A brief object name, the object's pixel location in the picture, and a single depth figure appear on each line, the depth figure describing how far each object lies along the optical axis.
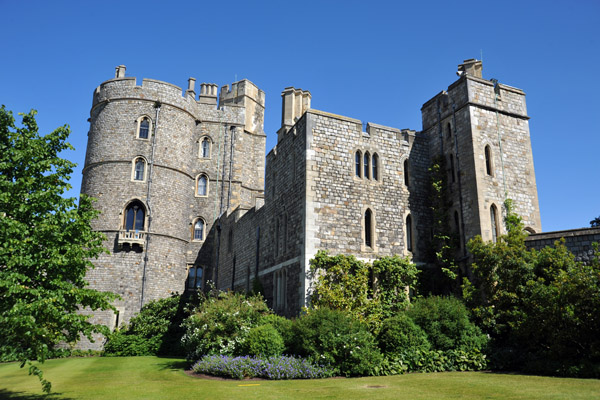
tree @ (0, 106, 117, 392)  8.34
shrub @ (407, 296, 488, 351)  14.12
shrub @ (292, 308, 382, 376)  13.06
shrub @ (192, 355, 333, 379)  12.66
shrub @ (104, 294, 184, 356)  23.34
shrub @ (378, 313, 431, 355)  13.85
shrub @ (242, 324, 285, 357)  14.17
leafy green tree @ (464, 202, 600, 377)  11.80
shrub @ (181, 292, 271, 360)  15.59
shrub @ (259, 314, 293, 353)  14.66
